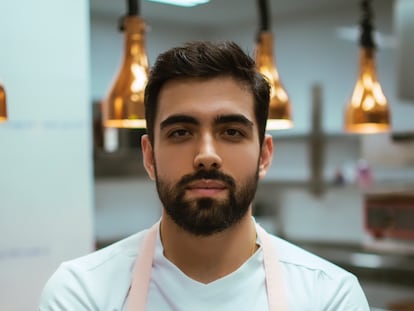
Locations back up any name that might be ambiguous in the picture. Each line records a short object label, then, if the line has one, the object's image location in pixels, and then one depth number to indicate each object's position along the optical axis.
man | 1.01
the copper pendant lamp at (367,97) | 1.58
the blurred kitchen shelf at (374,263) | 3.63
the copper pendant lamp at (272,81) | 1.45
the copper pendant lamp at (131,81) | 1.34
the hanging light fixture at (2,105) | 1.16
